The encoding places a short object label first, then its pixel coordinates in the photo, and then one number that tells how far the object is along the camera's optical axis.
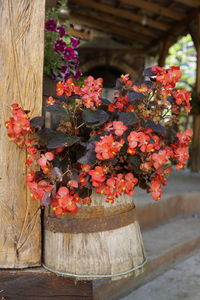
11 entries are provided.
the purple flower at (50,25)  1.78
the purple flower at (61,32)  1.78
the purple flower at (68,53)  1.76
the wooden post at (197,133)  5.54
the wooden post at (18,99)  1.29
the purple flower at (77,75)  1.85
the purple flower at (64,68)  1.78
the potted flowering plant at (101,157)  1.12
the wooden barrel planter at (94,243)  1.23
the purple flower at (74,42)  1.79
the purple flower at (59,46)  1.74
